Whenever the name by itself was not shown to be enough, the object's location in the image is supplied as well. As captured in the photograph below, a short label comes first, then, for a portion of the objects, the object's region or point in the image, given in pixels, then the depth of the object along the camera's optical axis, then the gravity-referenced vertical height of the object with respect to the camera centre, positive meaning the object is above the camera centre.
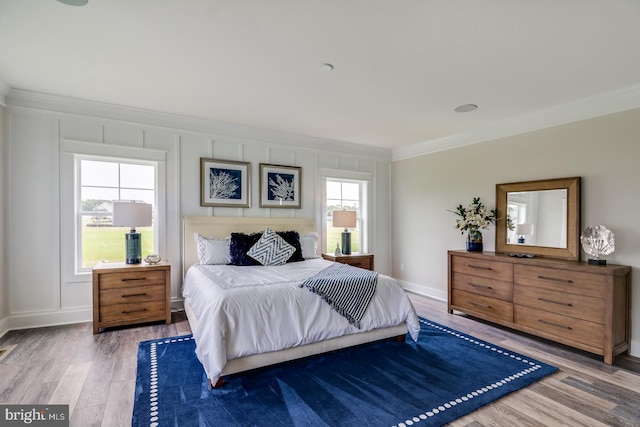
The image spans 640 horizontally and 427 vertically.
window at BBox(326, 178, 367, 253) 5.45 +0.11
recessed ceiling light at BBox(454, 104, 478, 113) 3.62 +1.19
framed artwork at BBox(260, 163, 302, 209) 4.77 +0.37
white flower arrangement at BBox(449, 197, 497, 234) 4.23 -0.08
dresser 2.85 -0.88
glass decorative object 3.05 -0.30
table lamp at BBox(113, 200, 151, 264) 3.48 -0.11
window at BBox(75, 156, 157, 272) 3.77 +0.13
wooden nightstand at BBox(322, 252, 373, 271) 4.81 -0.74
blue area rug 2.00 -1.29
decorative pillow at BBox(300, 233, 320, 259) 4.48 -0.50
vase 4.24 -0.39
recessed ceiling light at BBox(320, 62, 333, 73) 2.71 +1.23
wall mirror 3.47 -0.07
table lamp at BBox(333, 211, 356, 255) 4.95 -0.13
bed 2.31 -0.88
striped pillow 3.89 -0.49
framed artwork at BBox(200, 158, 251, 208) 4.36 +0.38
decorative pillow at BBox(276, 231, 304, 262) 4.17 -0.41
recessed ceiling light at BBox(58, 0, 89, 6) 1.92 +1.25
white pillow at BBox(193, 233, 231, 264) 3.95 -0.50
